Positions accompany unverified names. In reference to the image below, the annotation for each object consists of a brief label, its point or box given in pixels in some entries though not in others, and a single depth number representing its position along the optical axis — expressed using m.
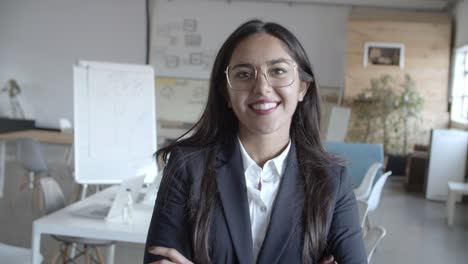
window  9.02
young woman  1.42
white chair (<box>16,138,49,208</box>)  5.91
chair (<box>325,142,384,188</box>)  4.93
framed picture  9.59
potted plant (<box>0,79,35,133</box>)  10.90
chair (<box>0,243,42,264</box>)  2.60
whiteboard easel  3.70
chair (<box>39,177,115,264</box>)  3.03
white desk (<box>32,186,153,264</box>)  2.49
